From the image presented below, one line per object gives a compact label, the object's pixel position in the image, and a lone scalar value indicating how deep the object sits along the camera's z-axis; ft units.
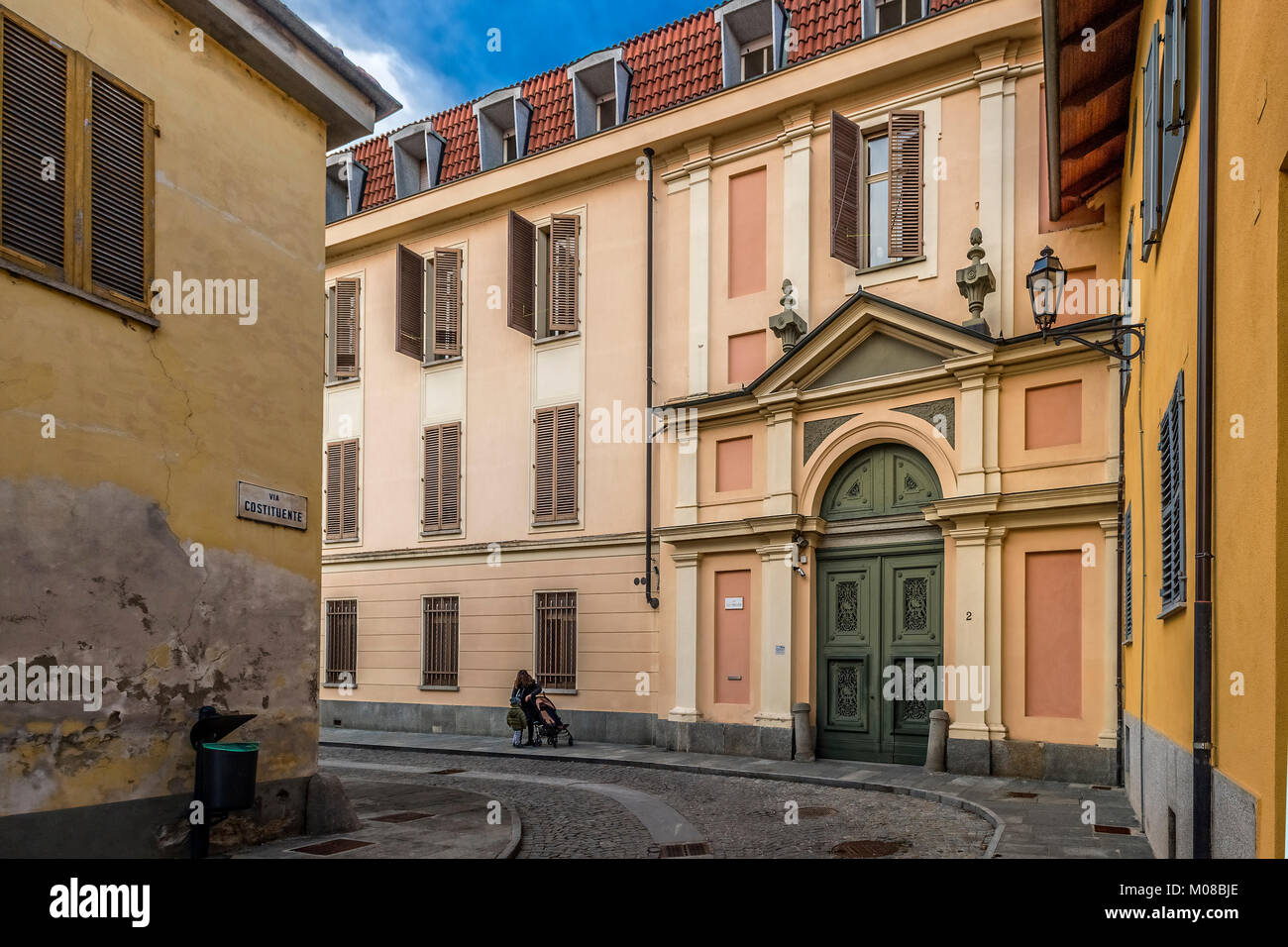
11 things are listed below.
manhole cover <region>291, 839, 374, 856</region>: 29.04
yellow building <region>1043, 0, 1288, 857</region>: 13.28
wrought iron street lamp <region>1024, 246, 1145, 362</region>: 39.11
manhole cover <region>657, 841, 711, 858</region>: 30.78
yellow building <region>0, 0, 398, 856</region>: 24.29
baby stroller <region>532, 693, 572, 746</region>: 60.95
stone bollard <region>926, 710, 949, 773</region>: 48.26
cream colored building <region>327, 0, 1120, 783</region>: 48.70
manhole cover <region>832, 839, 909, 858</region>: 30.69
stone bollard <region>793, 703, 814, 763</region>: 53.57
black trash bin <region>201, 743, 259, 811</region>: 27.37
